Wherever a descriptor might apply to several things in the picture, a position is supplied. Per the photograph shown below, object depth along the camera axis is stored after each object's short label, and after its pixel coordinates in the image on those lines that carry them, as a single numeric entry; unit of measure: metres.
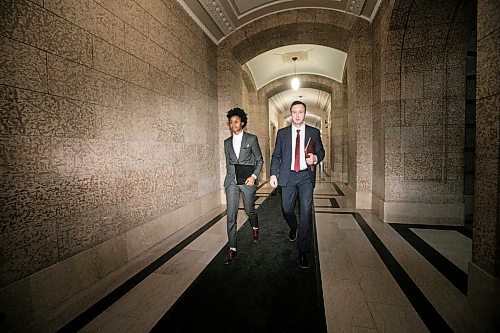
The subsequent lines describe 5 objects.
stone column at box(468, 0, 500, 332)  1.72
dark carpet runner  1.89
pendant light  10.66
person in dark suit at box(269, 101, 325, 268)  2.86
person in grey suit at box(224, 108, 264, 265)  3.05
